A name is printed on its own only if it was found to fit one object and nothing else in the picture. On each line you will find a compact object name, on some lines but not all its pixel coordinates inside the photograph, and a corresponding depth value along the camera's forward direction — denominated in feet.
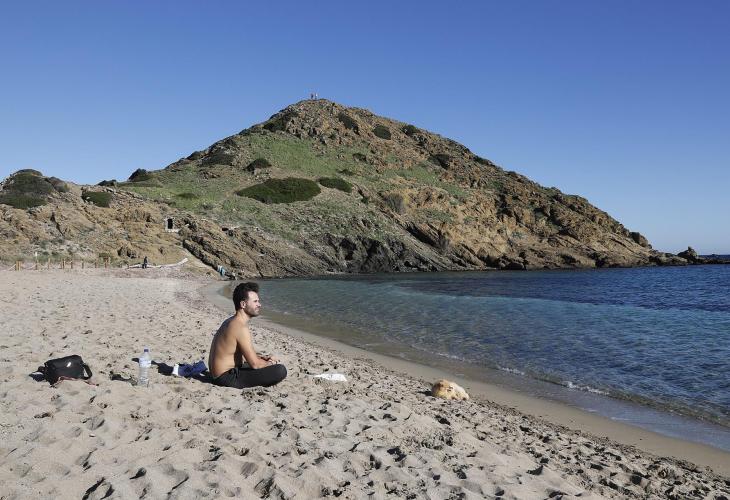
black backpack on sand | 21.45
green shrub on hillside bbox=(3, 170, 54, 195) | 135.23
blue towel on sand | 25.53
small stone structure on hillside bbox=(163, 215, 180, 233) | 145.73
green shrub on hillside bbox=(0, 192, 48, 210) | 126.77
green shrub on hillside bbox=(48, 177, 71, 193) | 143.74
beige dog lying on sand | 28.76
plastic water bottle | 22.94
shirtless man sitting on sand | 23.95
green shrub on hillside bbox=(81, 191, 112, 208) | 144.25
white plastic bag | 28.66
